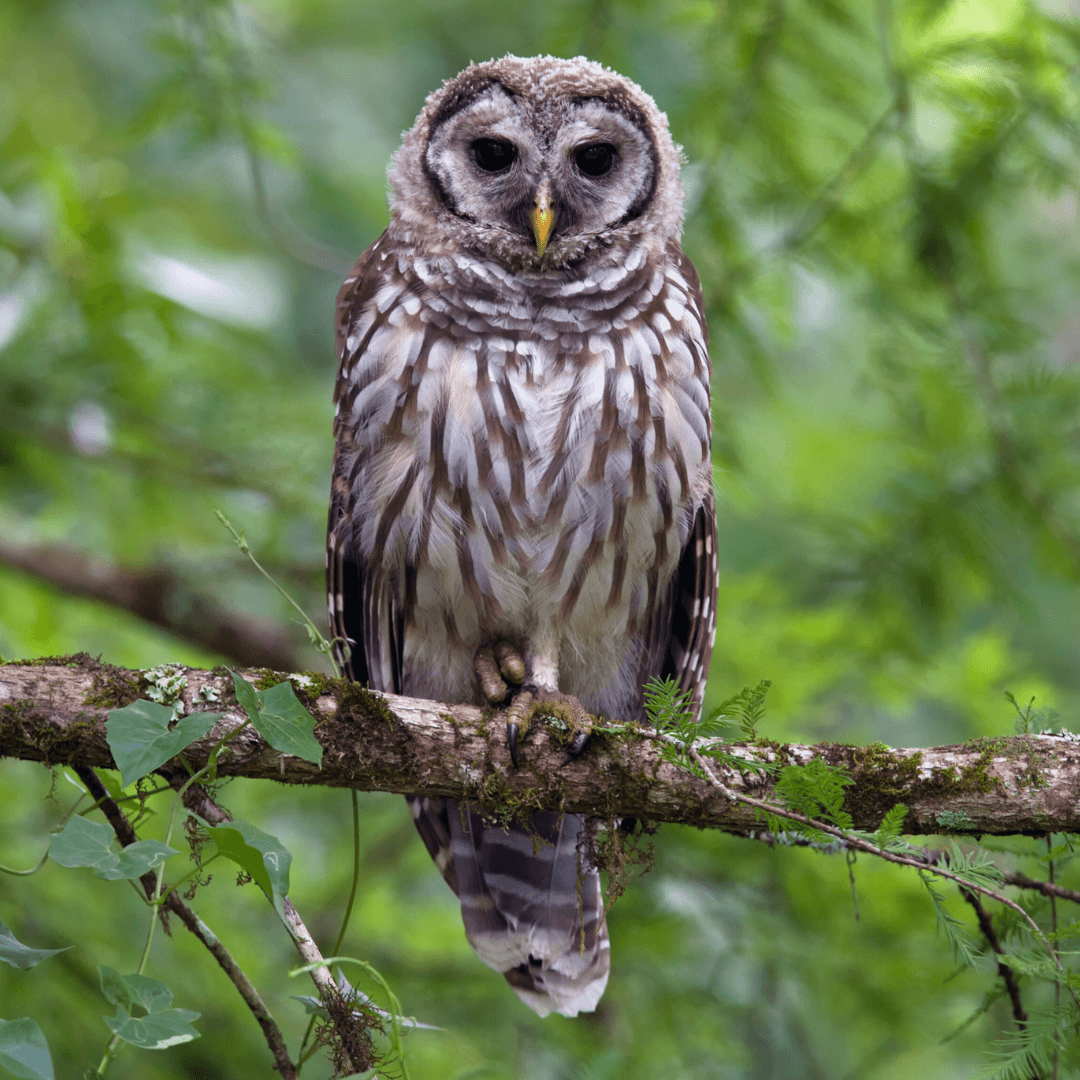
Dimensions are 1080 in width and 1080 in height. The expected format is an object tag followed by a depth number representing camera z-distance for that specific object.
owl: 12.09
